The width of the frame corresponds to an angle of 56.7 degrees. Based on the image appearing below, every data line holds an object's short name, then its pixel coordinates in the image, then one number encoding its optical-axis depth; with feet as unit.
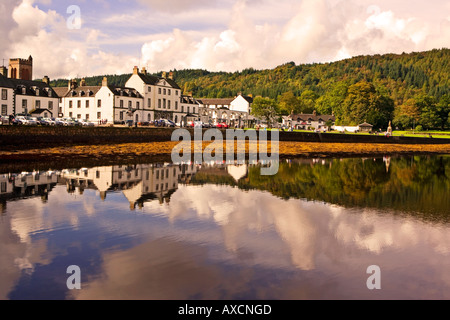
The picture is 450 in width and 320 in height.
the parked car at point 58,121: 164.91
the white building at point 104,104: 231.91
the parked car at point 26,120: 149.32
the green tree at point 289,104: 465.14
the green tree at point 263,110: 350.13
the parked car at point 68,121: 170.40
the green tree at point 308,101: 506.64
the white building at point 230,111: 326.36
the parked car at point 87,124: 176.45
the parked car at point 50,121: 161.51
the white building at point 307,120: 426.51
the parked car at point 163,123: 213.03
